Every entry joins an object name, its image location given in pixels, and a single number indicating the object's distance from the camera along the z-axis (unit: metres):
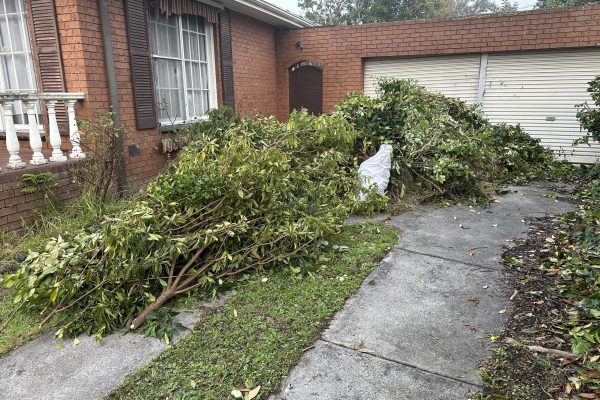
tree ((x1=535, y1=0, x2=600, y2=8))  18.77
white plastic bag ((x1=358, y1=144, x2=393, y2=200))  5.66
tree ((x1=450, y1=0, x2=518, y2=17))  34.09
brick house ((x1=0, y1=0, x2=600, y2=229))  5.18
